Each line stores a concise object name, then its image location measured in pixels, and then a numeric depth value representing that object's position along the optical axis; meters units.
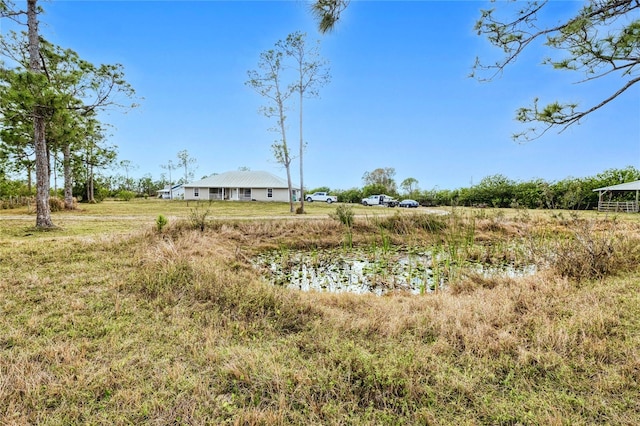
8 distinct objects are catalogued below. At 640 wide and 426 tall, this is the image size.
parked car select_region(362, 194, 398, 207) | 33.44
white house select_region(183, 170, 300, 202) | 35.69
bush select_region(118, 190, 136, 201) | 38.16
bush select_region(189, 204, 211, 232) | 8.57
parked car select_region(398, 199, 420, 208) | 30.76
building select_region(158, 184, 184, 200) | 51.94
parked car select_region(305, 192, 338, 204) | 38.59
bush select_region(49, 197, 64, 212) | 15.65
